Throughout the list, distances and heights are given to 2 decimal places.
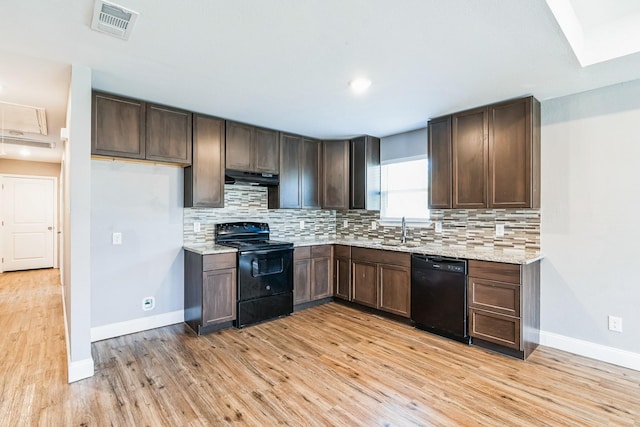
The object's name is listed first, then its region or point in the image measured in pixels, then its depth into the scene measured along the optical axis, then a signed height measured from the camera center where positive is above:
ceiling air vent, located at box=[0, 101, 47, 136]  3.52 +1.17
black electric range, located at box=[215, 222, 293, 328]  3.55 -0.71
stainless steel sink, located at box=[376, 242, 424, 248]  3.87 -0.41
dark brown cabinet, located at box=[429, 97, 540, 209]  2.98 +0.57
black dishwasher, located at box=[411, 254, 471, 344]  3.11 -0.86
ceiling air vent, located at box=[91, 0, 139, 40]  1.74 +1.13
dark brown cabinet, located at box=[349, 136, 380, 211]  4.51 +0.57
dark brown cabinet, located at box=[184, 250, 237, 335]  3.30 -0.84
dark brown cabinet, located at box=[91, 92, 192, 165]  2.90 +0.82
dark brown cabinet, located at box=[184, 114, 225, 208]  3.52 +0.52
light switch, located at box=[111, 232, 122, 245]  3.29 -0.26
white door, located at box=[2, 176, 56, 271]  6.56 -0.19
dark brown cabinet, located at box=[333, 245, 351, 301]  4.31 -0.82
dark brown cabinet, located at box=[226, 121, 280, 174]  3.81 +0.82
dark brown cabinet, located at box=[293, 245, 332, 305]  4.14 -0.81
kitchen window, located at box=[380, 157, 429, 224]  4.21 +0.31
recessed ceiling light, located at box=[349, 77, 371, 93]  2.67 +1.12
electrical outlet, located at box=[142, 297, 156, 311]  3.49 -1.00
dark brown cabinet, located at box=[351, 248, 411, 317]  3.63 -0.82
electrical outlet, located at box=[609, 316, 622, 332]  2.70 -0.95
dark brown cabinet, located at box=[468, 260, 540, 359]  2.77 -0.86
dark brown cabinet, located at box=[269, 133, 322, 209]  4.34 +0.55
